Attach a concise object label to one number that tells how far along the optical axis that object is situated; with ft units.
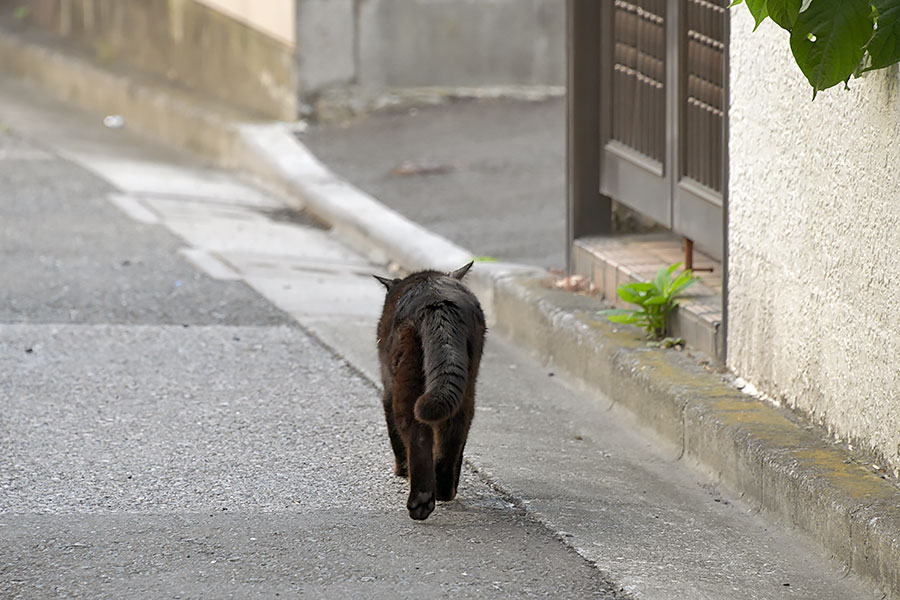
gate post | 47.03
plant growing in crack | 39.65
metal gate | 39.93
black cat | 27.94
